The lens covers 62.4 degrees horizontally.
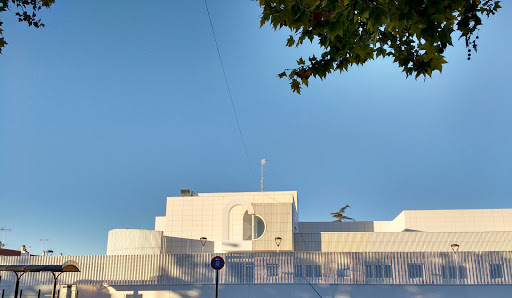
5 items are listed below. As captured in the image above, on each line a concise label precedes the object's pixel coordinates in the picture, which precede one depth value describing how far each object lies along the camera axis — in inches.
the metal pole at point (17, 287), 644.1
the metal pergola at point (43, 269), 632.4
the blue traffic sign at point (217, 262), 582.9
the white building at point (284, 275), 608.4
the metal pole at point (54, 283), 642.5
